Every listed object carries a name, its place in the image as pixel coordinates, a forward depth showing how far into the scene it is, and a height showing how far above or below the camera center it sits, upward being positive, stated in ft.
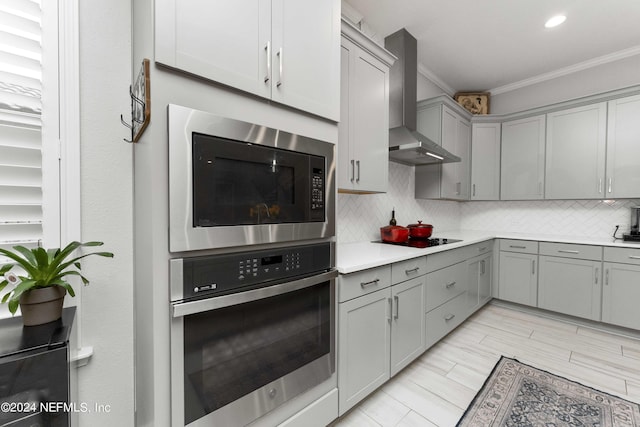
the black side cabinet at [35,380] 2.31 -1.58
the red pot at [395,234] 8.13 -0.77
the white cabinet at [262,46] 3.01 +2.16
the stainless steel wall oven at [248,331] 3.11 -1.72
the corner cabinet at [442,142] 10.25 +2.71
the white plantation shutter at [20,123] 3.13 +1.02
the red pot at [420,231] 8.27 -0.69
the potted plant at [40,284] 2.76 -0.84
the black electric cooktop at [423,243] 7.51 -1.02
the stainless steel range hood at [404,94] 8.42 +3.88
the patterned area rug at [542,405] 5.25 -4.18
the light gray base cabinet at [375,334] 4.96 -2.68
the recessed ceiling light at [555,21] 8.10 +5.90
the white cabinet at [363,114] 6.11 +2.36
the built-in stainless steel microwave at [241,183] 2.99 +0.33
